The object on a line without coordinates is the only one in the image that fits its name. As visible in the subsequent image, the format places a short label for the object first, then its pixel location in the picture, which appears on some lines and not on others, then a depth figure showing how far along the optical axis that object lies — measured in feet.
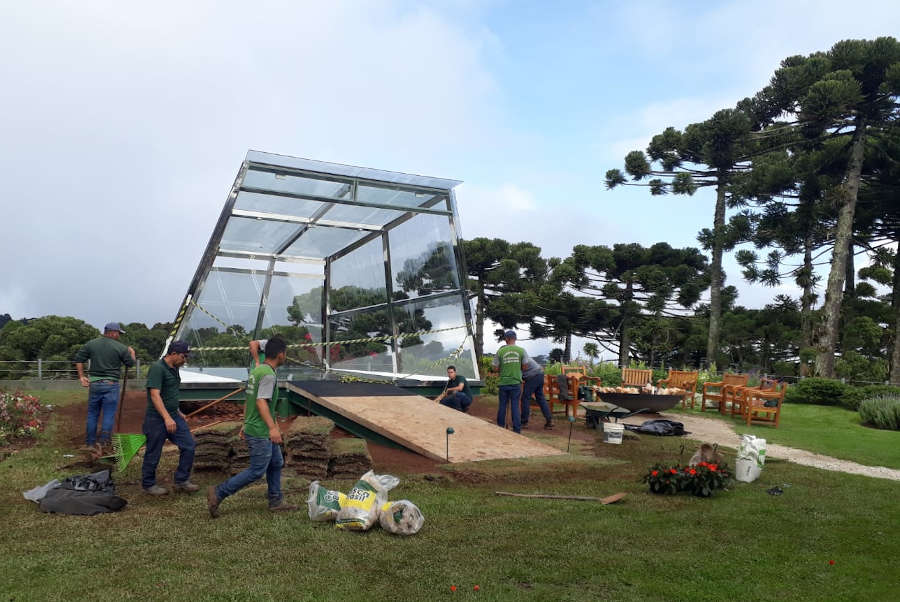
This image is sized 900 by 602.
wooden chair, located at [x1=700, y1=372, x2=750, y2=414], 52.05
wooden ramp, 28.19
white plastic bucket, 33.88
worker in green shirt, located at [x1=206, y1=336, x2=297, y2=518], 18.22
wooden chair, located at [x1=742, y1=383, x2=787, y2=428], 44.96
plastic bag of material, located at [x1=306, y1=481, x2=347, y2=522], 17.80
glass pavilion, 40.93
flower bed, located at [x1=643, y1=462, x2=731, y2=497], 22.08
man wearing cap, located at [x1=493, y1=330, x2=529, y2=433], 35.65
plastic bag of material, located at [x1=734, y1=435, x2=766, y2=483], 24.72
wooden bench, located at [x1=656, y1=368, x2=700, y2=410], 56.90
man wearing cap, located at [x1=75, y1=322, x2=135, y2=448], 27.99
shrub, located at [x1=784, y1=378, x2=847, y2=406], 60.59
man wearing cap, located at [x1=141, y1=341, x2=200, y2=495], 21.01
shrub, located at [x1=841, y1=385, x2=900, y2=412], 57.72
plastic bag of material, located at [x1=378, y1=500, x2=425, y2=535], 16.85
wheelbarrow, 39.42
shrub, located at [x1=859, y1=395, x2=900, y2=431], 48.19
